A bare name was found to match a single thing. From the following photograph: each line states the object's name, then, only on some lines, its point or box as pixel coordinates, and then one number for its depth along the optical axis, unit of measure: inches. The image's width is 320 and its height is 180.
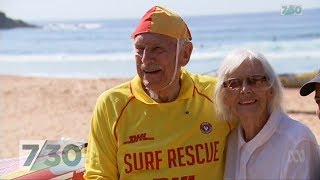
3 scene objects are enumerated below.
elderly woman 85.4
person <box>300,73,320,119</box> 93.6
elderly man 94.0
